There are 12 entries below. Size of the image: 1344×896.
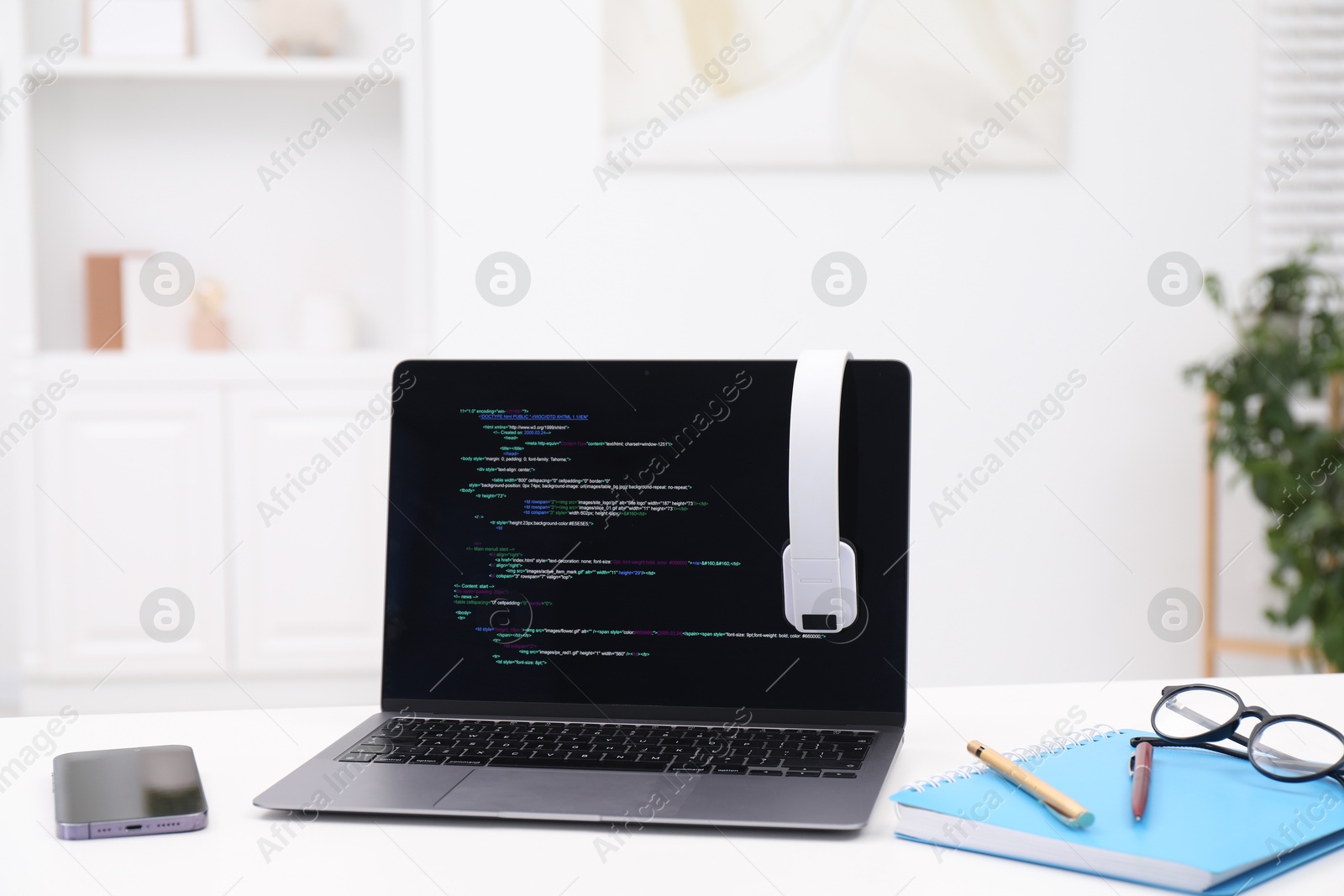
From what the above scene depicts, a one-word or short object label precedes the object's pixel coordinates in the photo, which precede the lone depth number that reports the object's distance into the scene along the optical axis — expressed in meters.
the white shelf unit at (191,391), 2.78
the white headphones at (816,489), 0.81
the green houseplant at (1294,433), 2.45
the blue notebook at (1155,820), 0.67
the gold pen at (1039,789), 0.71
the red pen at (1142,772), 0.73
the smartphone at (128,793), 0.76
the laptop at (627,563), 0.95
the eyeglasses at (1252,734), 0.80
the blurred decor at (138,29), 2.86
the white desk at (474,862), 0.68
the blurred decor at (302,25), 2.88
